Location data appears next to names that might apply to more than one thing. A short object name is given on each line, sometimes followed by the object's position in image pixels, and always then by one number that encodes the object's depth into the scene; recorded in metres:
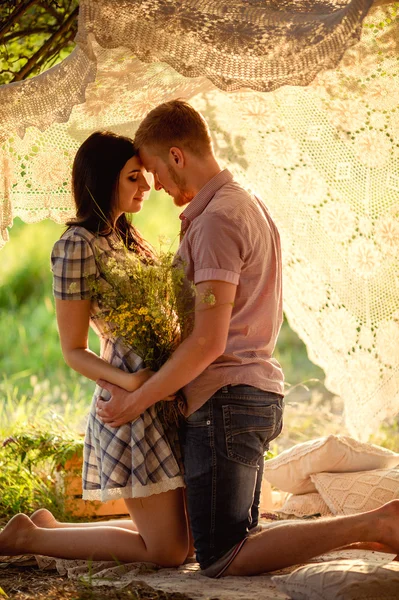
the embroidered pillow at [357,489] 4.27
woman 3.45
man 3.23
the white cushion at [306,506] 4.49
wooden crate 4.76
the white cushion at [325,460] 4.45
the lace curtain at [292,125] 3.17
